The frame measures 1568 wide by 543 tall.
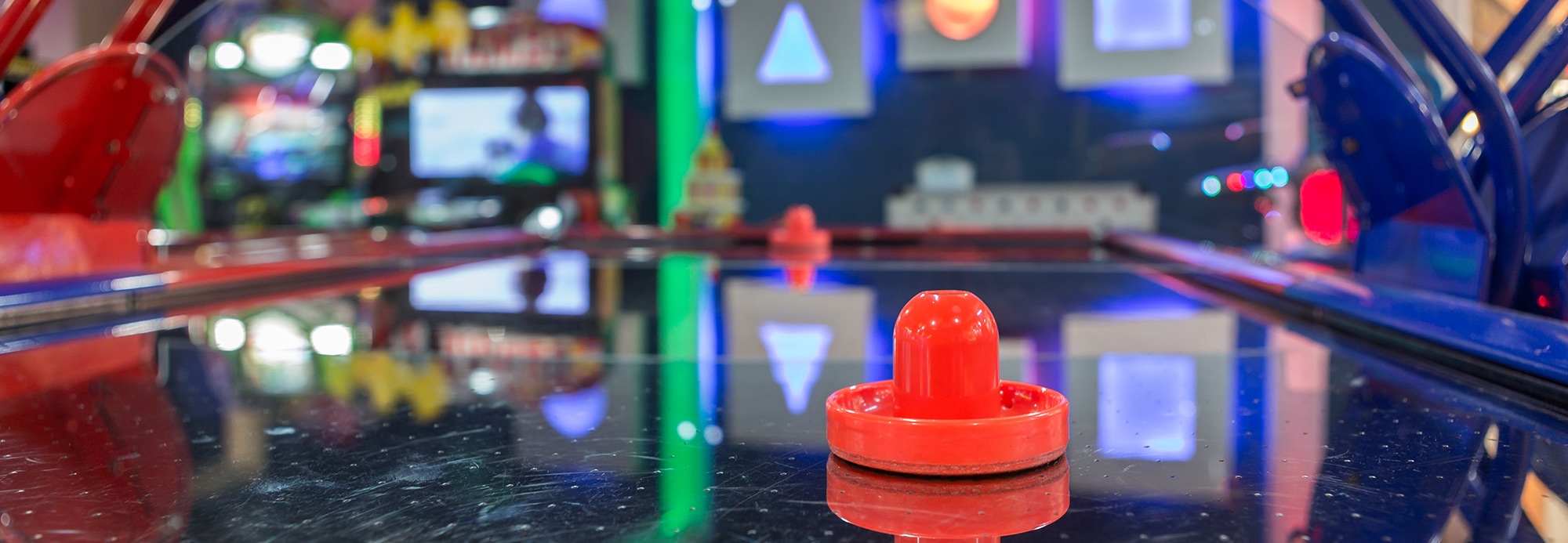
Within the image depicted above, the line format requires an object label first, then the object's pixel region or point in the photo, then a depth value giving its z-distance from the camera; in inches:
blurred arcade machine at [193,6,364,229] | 223.9
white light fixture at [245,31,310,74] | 227.1
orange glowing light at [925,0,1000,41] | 195.5
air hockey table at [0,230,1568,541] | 13.2
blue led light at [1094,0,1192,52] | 197.5
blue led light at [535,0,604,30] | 209.6
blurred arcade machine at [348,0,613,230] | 210.4
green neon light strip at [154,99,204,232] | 197.6
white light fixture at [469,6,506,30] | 215.6
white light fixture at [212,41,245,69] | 230.1
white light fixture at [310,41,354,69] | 225.0
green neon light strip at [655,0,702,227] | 215.3
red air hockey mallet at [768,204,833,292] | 91.7
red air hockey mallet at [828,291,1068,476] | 14.8
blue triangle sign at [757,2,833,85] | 213.8
